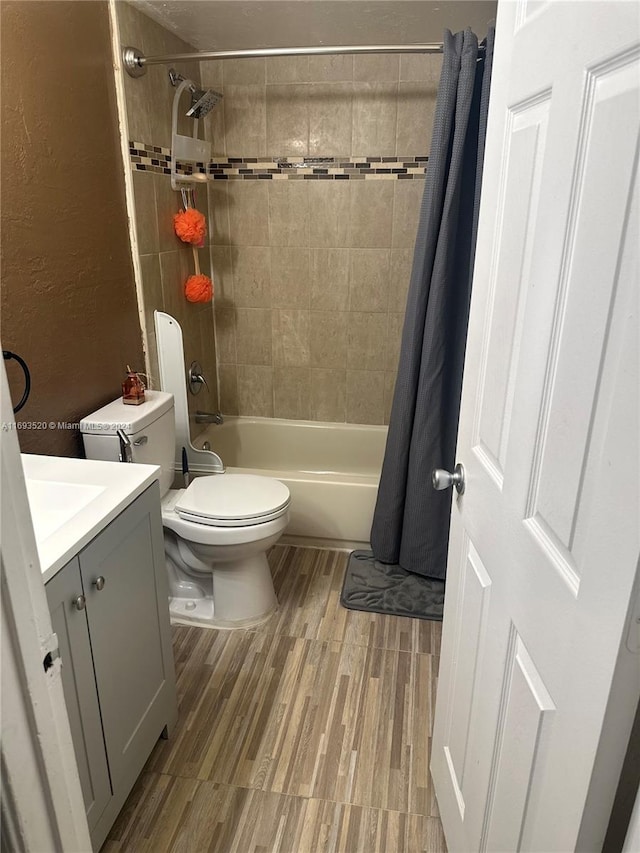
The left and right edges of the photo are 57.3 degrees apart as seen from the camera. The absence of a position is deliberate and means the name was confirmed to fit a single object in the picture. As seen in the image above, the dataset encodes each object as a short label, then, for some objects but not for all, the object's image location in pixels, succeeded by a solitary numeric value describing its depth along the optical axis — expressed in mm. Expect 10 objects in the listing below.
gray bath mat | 2273
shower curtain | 1889
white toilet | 1899
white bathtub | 3164
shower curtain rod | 1988
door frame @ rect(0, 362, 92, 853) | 605
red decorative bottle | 2021
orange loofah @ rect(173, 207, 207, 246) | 2463
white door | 615
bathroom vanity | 1185
